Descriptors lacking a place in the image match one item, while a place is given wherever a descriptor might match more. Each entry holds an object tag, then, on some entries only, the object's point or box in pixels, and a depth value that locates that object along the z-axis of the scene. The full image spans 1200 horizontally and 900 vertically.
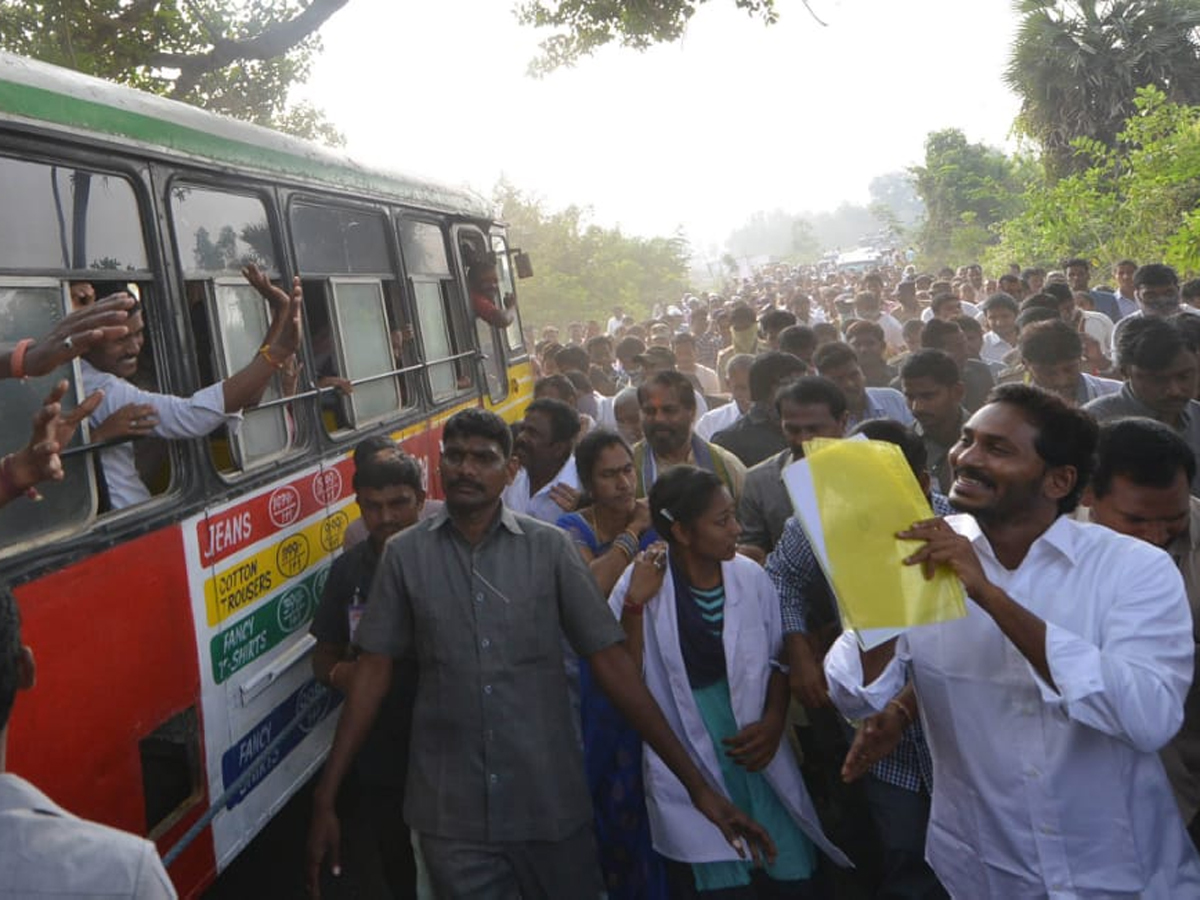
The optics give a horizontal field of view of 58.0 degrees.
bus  3.06
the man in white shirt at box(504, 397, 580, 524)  4.93
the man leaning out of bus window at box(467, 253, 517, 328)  7.62
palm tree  21.19
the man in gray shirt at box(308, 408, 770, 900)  2.89
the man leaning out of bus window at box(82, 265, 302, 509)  3.32
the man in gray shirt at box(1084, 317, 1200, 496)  4.22
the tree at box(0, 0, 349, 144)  10.39
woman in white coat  3.10
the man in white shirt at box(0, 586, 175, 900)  1.35
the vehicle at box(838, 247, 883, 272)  48.10
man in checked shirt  2.69
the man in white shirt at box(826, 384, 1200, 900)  2.08
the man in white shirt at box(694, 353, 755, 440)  6.39
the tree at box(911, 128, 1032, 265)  35.99
